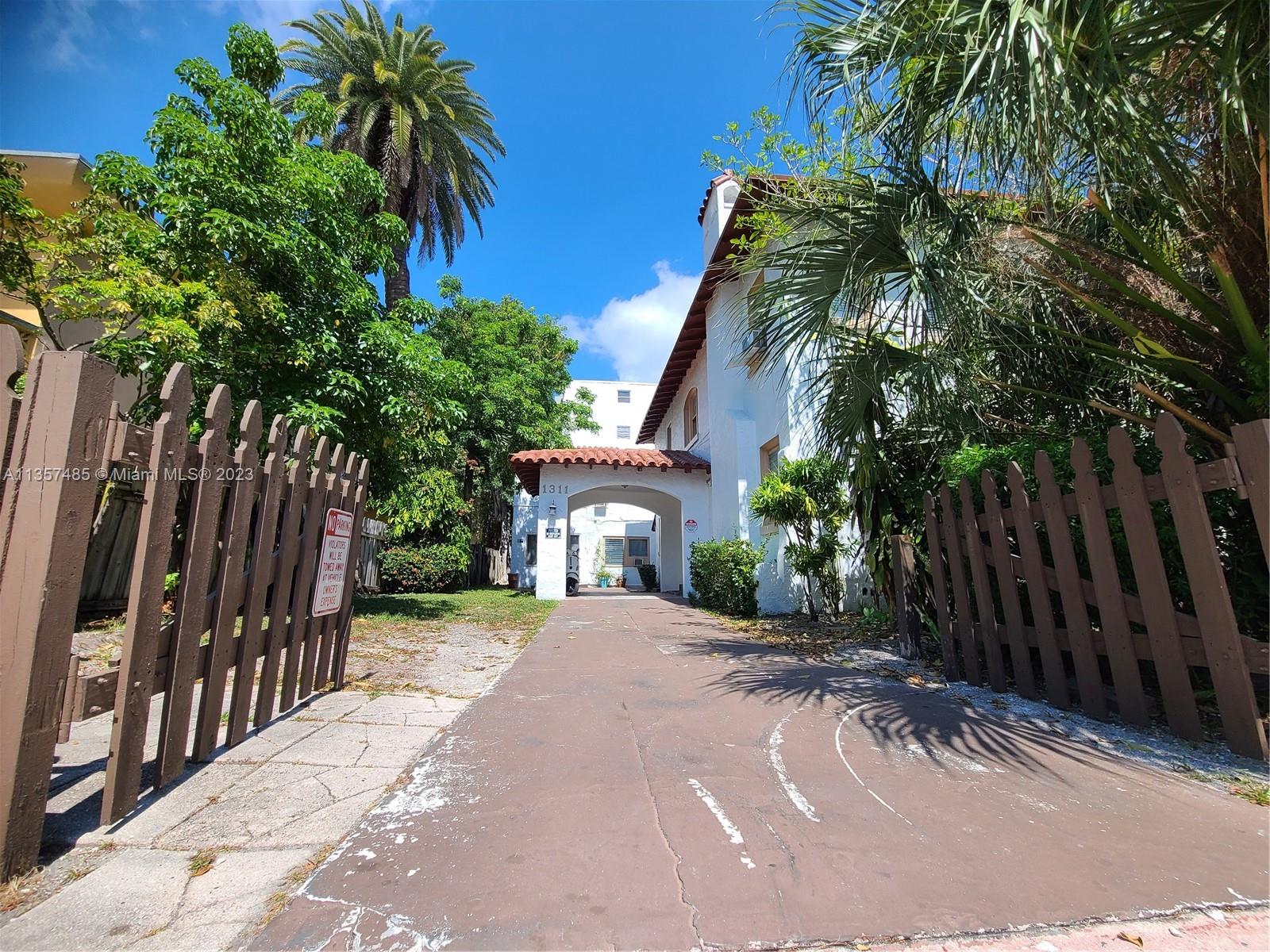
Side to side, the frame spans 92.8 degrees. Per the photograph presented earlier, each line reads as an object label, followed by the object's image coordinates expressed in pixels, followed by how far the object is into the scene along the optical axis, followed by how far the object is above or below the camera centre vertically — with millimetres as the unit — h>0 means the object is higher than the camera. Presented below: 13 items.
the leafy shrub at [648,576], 24792 +544
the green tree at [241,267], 7453 +4588
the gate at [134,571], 2137 +164
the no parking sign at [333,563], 4285 +283
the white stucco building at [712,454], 11477 +3129
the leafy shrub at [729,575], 11281 +214
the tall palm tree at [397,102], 14812 +12554
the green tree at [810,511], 9133 +1095
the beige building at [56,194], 11258 +8218
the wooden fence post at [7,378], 2201 +860
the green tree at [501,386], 20516 +7137
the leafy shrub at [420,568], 18703 +950
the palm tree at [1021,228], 3434 +2573
